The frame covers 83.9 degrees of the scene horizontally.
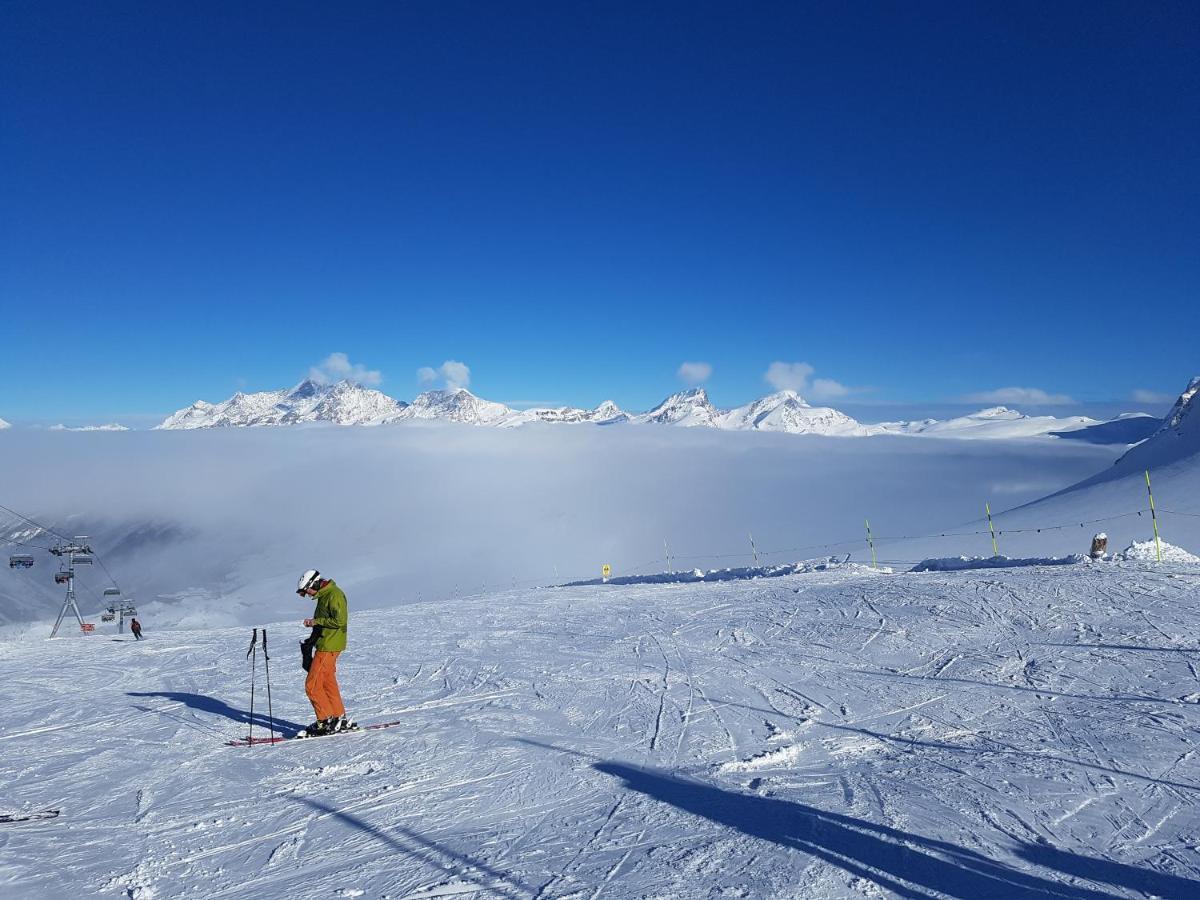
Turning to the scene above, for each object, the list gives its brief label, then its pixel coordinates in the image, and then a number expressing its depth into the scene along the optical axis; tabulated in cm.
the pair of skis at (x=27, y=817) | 587
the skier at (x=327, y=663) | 795
